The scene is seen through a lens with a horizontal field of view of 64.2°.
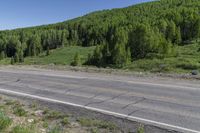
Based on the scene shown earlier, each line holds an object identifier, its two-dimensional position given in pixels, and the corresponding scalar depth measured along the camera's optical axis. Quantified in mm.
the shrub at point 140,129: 4027
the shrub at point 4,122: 3935
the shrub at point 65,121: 4624
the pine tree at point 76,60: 38307
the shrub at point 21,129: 3686
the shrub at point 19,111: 5246
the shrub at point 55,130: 3866
